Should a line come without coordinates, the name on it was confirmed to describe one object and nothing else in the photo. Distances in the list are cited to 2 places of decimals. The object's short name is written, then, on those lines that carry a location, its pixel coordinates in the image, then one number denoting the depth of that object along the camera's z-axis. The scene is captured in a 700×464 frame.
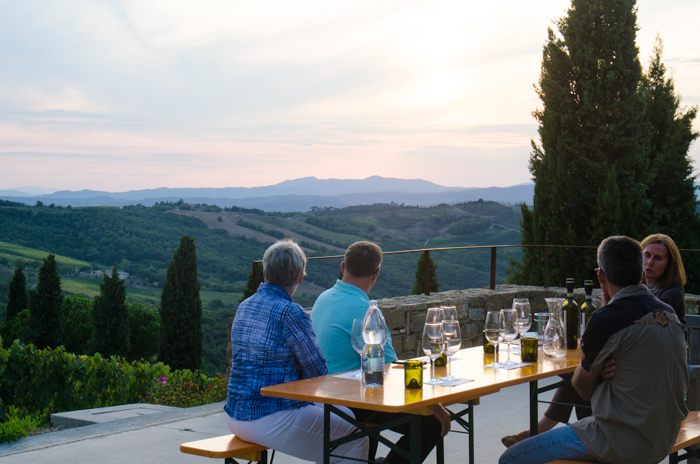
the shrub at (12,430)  3.80
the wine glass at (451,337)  2.49
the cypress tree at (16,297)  33.50
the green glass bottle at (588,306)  3.04
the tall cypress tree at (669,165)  12.56
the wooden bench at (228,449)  2.32
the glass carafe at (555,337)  2.91
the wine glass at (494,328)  2.73
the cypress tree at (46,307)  27.33
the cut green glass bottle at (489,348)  3.00
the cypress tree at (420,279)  18.69
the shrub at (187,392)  6.90
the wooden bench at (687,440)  2.32
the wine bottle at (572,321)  3.12
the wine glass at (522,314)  2.89
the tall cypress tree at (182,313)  25.45
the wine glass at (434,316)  2.57
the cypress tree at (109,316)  28.62
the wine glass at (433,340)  2.41
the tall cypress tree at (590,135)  11.55
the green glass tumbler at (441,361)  2.67
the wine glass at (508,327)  2.75
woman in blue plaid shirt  2.35
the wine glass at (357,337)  2.38
